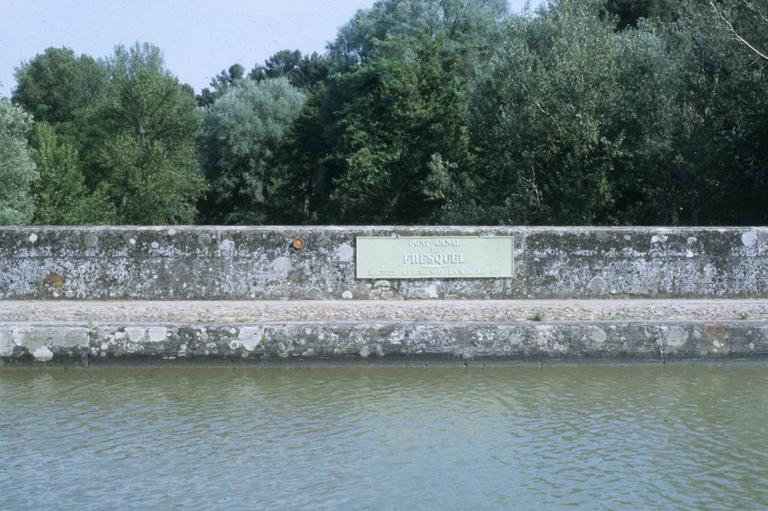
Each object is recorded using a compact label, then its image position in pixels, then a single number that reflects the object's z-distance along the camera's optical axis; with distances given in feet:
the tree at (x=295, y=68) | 264.76
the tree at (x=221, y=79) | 264.11
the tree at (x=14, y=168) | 88.84
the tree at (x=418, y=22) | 166.71
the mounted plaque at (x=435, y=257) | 36.96
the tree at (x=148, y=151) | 142.31
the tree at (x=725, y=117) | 67.15
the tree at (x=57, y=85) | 197.98
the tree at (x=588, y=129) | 70.33
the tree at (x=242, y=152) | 171.73
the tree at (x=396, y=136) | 107.34
